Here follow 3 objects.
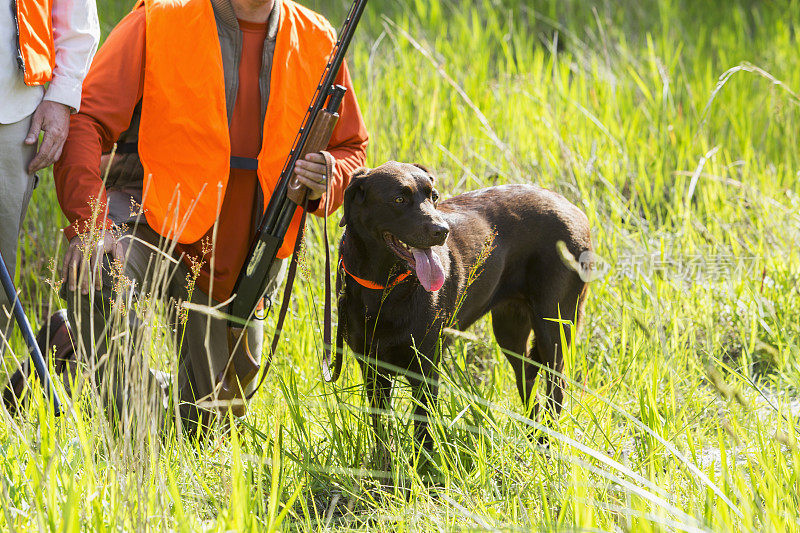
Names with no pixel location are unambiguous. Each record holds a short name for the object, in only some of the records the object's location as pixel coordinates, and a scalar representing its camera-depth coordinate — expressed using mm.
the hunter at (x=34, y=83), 5293
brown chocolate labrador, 5648
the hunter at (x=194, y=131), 5621
